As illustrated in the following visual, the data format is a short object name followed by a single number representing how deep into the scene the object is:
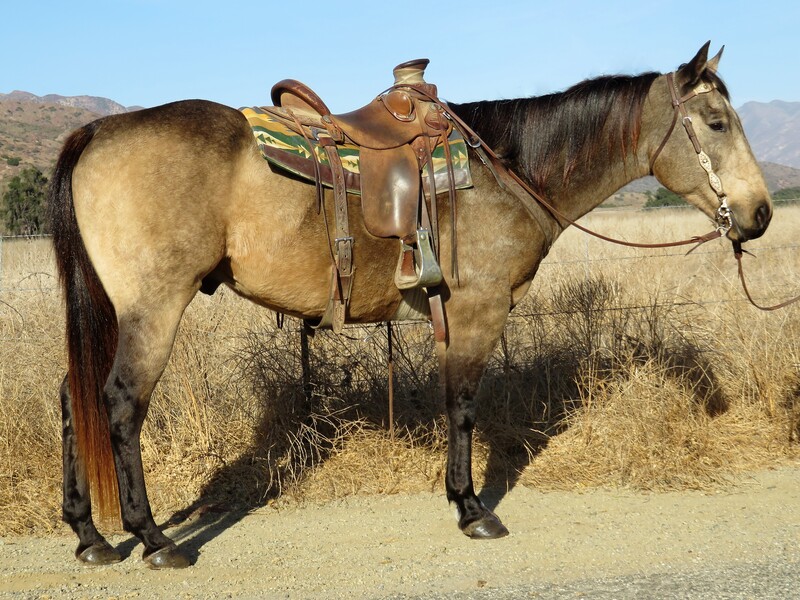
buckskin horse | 3.61
